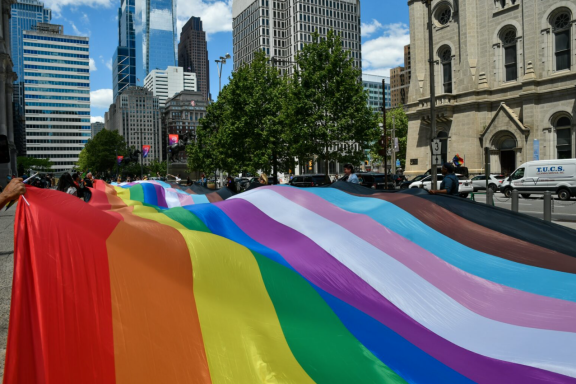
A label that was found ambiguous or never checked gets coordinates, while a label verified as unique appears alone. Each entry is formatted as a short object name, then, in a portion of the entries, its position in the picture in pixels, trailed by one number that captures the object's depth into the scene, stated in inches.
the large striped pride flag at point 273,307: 112.2
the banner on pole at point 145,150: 2598.9
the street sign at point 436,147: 772.0
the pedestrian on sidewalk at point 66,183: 540.4
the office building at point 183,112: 6968.5
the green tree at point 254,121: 1417.3
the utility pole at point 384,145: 1151.2
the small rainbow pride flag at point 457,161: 1374.1
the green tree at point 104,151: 4520.7
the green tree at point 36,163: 4612.9
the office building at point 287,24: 4729.3
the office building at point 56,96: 6692.9
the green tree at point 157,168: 5244.1
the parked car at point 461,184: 1255.0
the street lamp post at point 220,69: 1763.5
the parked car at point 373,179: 1332.4
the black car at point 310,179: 1327.6
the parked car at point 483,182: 1343.5
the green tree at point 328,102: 1235.9
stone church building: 1371.8
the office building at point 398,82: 6836.6
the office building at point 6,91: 2407.0
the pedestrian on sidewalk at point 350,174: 534.1
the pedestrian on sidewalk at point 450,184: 376.8
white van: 1011.3
